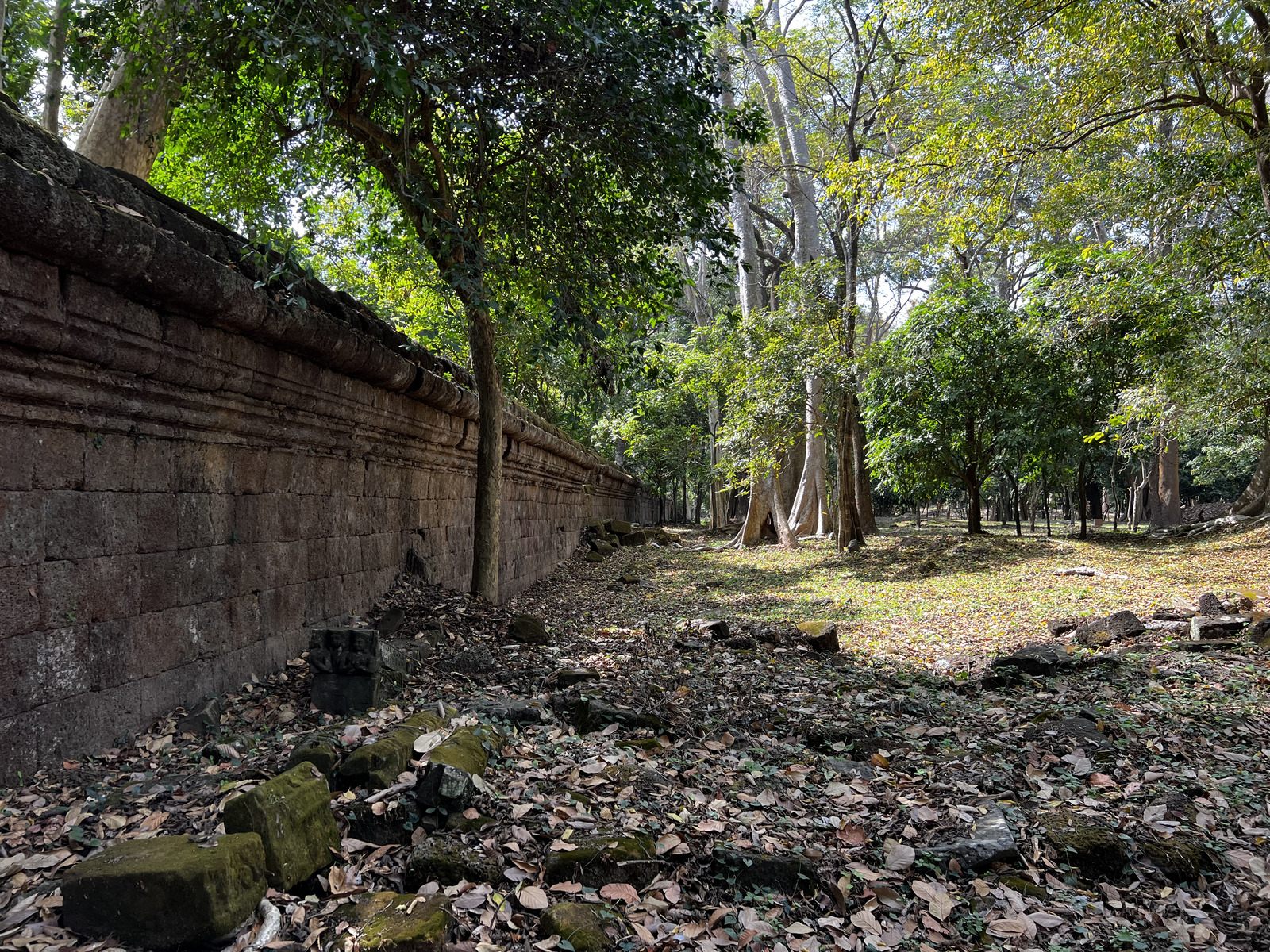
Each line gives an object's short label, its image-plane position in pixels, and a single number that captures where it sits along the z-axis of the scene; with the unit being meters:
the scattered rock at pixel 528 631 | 5.83
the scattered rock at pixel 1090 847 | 2.71
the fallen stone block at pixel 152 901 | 1.90
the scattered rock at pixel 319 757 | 2.80
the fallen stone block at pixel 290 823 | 2.21
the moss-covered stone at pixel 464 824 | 2.64
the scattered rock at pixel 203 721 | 3.21
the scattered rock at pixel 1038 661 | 5.23
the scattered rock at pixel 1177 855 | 2.67
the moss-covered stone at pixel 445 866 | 2.36
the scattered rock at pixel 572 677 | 4.73
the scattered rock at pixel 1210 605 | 6.38
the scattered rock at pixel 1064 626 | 6.75
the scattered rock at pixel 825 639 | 6.46
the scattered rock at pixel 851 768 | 3.62
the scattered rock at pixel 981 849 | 2.72
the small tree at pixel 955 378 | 12.81
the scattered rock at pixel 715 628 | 6.81
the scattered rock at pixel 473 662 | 4.76
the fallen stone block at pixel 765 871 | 2.57
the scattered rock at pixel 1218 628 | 5.68
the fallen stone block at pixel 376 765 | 2.73
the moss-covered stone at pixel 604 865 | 2.47
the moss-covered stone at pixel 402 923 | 1.99
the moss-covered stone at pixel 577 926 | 2.16
